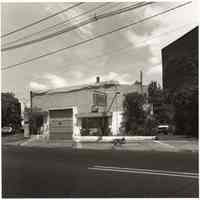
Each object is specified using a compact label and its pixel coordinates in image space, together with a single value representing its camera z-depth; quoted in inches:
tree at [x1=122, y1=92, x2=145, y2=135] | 937.5
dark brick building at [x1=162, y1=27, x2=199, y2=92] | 997.0
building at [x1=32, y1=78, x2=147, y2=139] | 1029.2
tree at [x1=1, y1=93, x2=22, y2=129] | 1313.2
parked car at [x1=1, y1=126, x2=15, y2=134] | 1350.5
